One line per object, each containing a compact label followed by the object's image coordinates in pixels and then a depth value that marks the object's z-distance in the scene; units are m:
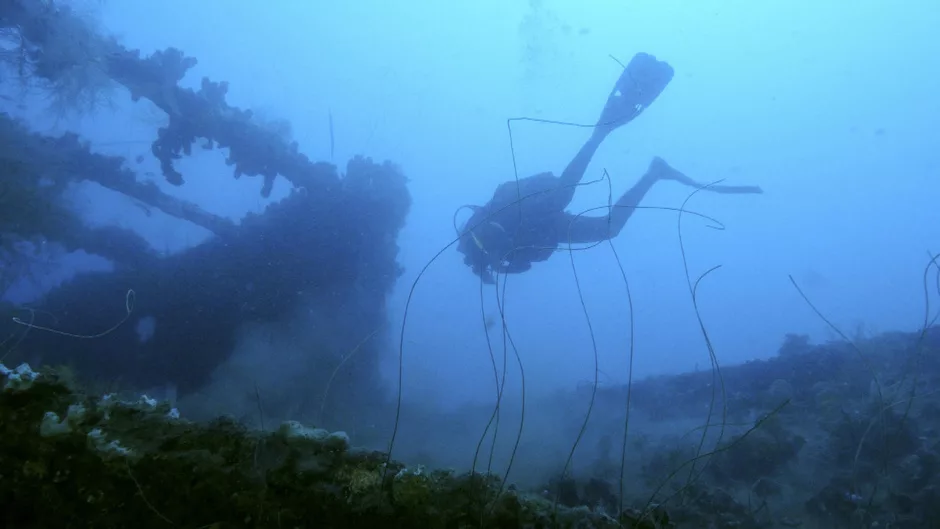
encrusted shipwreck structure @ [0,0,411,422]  8.67
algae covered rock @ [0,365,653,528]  2.03
